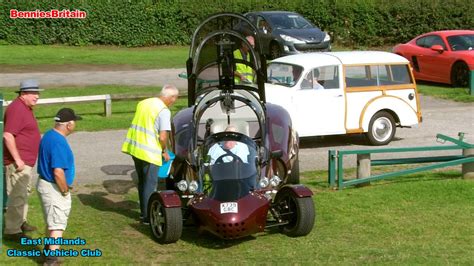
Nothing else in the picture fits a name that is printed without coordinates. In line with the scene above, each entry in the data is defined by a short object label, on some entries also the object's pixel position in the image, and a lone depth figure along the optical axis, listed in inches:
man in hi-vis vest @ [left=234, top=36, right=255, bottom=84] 488.4
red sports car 928.9
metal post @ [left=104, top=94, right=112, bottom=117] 754.8
